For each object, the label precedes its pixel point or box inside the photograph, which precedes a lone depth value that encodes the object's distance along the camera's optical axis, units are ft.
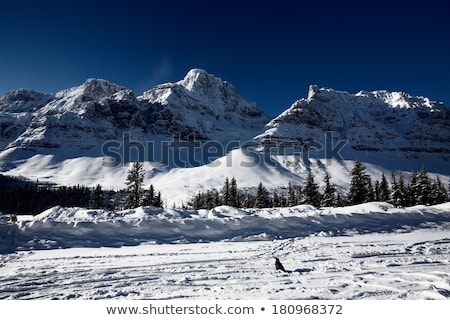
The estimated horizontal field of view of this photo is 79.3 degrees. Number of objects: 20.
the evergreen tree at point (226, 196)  151.48
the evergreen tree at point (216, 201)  159.74
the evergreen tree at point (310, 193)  126.62
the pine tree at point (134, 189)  110.42
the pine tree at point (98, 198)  141.60
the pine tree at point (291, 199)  168.28
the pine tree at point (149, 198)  110.33
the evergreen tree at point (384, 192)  130.82
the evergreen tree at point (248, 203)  161.52
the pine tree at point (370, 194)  126.82
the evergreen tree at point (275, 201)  160.37
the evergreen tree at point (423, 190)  117.19
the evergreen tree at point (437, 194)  121.72
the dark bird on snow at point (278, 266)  22.88
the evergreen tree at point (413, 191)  120.37
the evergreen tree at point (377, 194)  143.38
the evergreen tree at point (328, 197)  120.63
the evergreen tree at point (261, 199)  142.61
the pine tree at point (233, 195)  149.38
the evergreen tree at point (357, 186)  113.80
